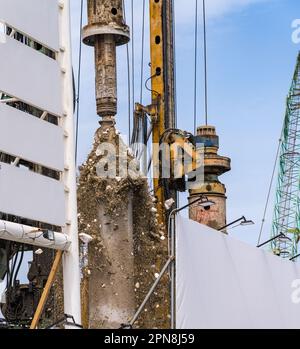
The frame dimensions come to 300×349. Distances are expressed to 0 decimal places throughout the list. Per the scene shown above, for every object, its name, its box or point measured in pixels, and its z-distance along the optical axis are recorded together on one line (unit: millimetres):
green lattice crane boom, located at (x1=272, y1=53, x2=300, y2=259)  81938
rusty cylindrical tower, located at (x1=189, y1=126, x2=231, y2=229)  43938
